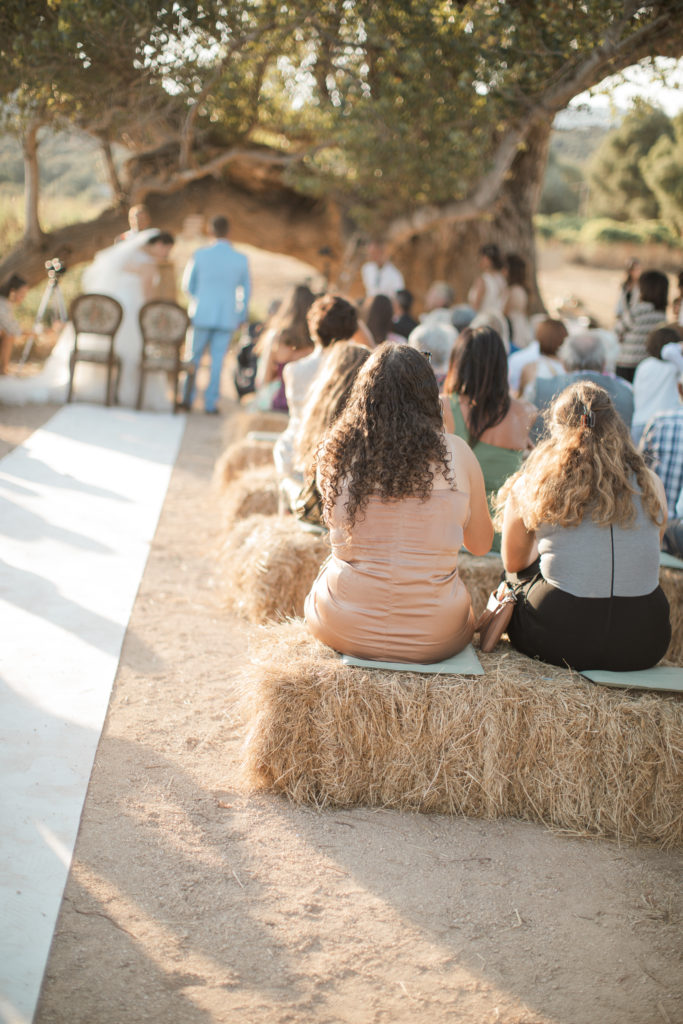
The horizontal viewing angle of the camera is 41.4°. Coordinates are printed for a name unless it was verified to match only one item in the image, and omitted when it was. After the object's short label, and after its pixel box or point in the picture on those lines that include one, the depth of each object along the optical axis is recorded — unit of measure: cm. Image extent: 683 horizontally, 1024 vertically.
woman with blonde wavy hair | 320
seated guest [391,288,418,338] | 854
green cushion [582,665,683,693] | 319
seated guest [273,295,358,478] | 542
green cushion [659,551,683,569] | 445
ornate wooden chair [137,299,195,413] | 956
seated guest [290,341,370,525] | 419
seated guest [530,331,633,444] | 542
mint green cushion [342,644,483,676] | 314
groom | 985
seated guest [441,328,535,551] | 452
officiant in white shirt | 1028
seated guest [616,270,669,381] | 794
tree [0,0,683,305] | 791
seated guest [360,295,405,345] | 716
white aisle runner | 247
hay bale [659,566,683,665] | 441
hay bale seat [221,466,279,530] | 564
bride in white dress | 964
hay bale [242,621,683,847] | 306
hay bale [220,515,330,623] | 454
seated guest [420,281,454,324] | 898
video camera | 1028
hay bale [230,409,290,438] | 746
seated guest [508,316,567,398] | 649
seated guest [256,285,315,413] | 720
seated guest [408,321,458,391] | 593
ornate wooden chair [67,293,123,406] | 930
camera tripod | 1045
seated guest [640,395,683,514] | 472
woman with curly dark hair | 304
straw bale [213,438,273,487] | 651
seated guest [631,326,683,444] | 599
